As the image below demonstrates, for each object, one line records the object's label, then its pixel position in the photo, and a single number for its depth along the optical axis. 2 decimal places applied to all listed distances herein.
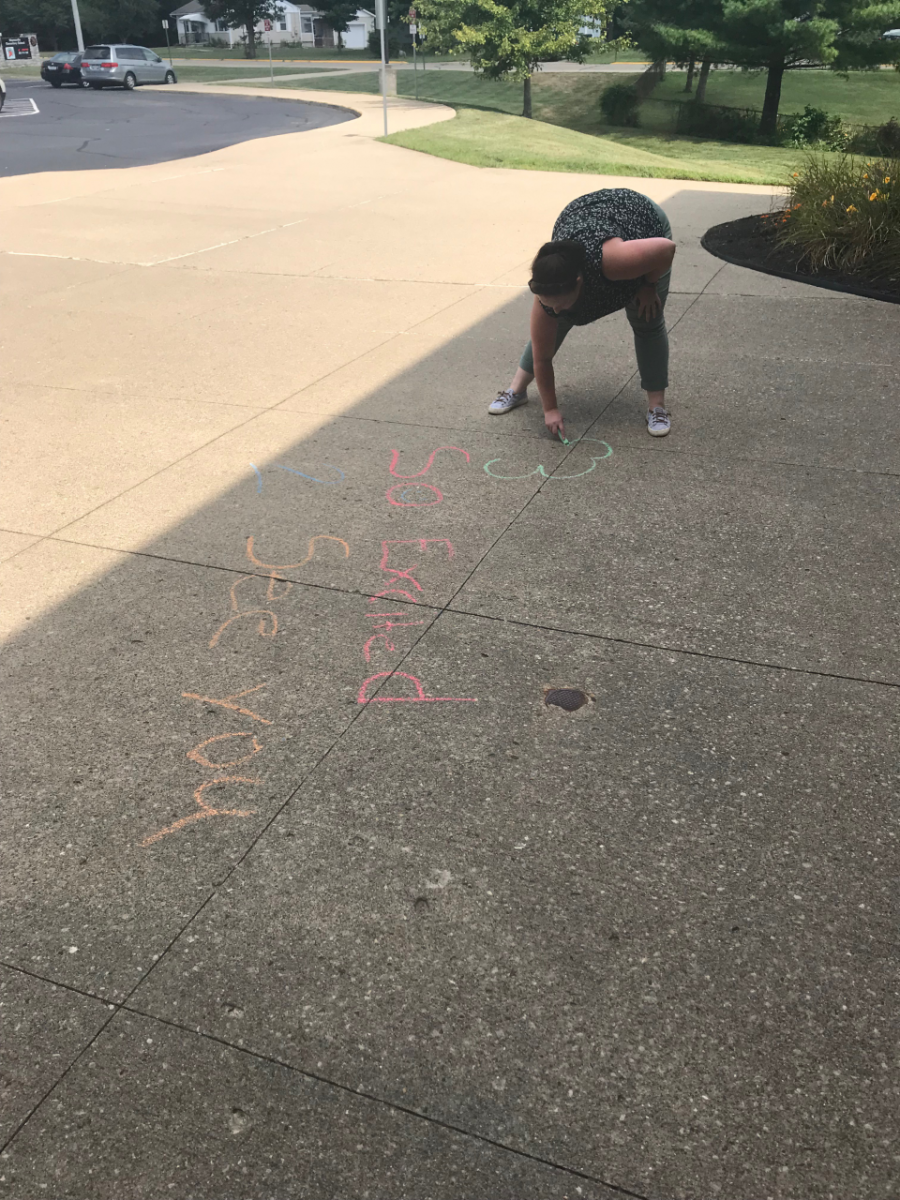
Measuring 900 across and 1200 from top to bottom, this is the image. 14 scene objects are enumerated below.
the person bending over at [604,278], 4.33
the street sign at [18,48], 53.59
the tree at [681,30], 30.39
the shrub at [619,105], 37.00
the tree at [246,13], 66.00
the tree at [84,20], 61.84
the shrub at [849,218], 8.10
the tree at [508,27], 28.55
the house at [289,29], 77.12
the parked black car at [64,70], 38.22
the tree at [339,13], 71.75
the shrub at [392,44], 60.84
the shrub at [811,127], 30.16
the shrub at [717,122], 34.31
